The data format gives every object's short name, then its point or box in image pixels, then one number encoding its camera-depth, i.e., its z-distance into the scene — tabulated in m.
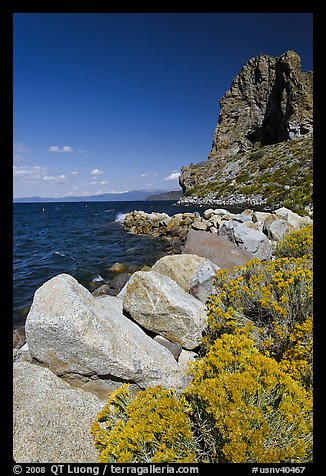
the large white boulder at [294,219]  10.69
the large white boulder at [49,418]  2.48
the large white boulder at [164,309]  4.23
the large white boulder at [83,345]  3.10
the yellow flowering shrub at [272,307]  2.92
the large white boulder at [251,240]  7.83
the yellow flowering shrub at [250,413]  1.77
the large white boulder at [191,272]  5.07
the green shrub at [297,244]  5.23
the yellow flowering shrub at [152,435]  1.88
